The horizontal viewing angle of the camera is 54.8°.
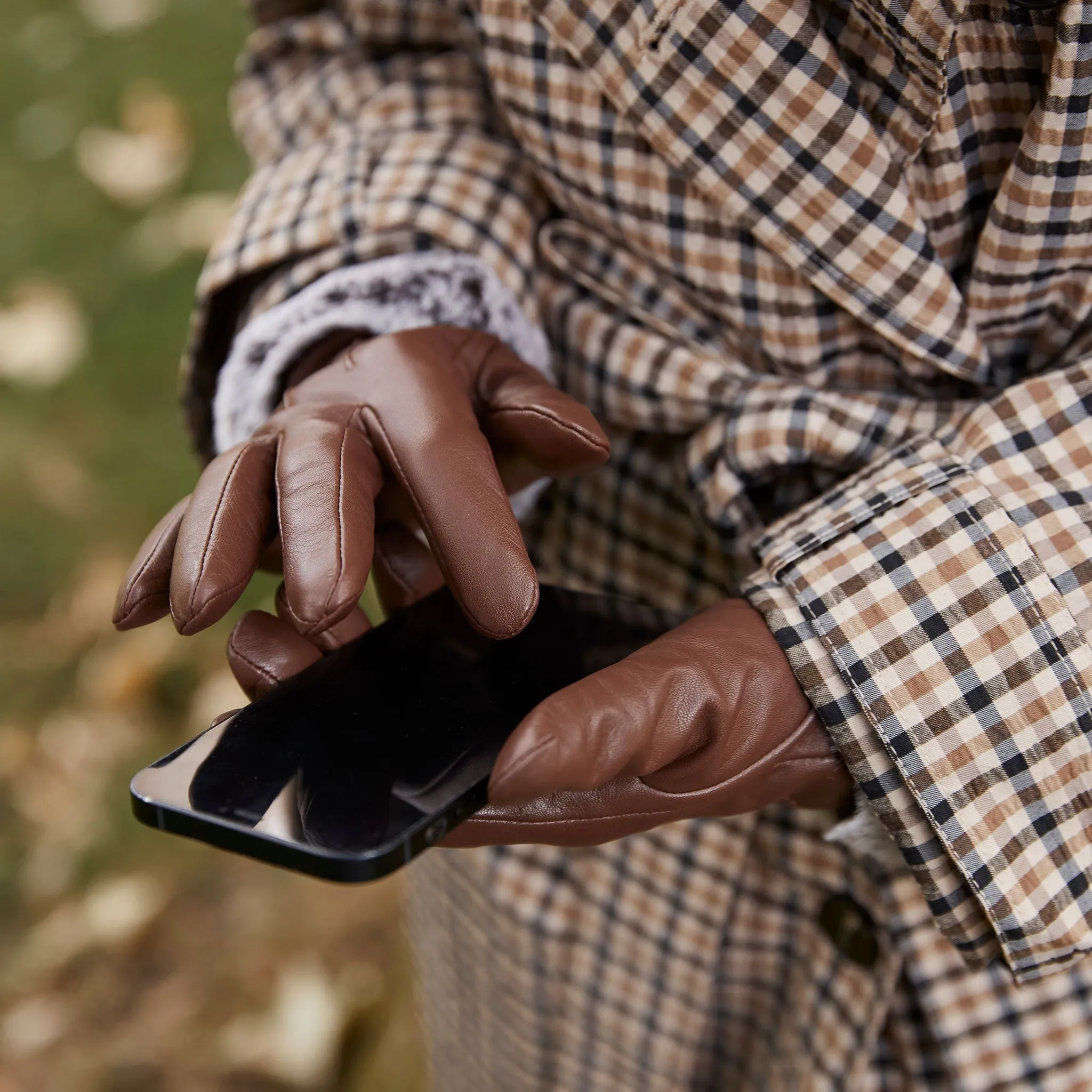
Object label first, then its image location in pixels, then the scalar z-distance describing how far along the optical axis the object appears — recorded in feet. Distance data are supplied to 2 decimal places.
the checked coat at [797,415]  1.56
